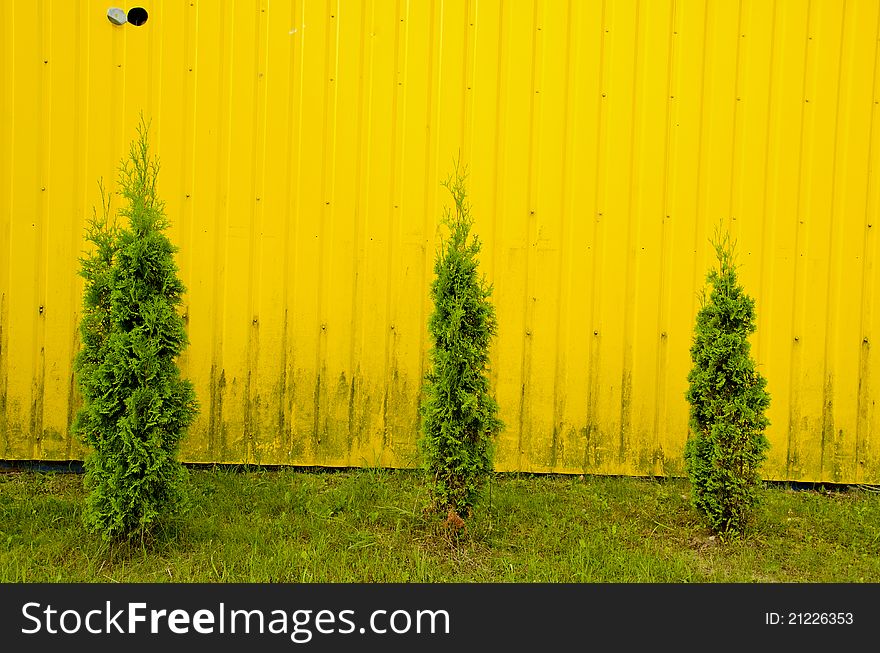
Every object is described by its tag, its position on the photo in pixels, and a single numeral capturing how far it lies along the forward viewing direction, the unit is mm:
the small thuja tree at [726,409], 3850
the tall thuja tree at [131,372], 3488
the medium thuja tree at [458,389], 3695
